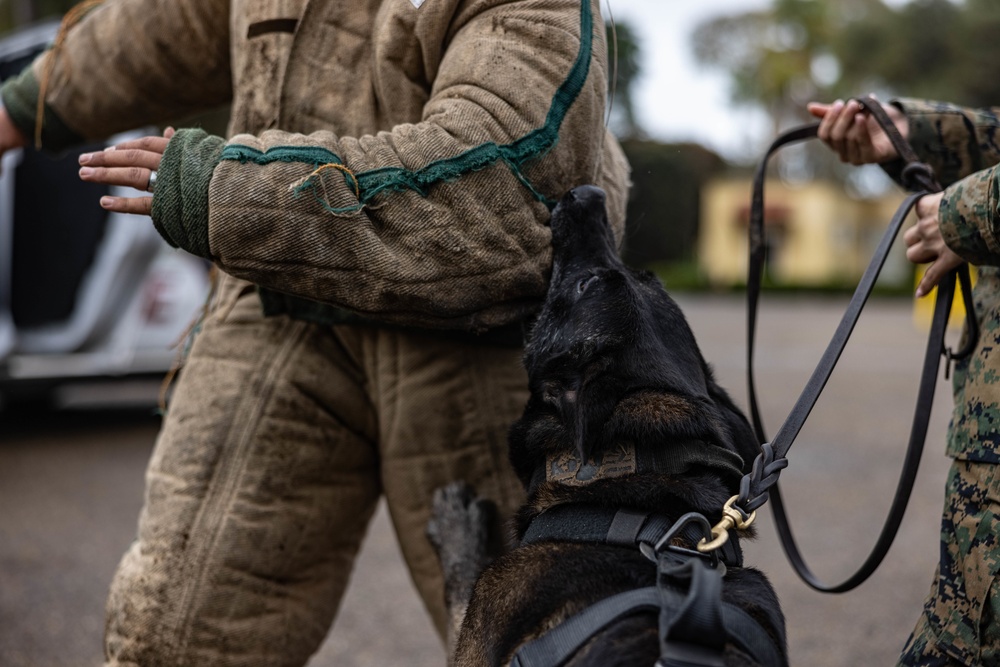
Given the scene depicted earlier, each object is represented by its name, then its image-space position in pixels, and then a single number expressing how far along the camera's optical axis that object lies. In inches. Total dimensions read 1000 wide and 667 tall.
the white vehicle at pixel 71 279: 242.4
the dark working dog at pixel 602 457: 67.9
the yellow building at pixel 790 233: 1509.6
